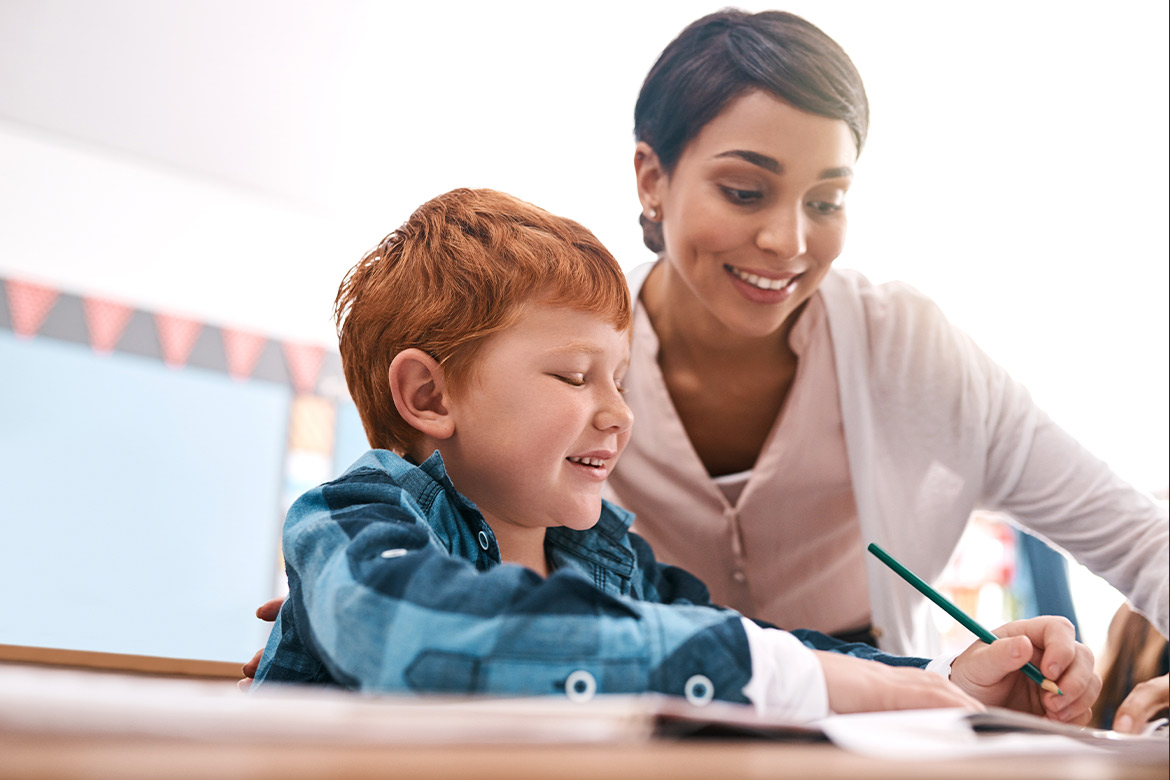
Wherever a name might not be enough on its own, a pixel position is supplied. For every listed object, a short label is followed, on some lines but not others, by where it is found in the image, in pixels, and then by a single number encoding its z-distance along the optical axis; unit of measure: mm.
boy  427
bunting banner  3188
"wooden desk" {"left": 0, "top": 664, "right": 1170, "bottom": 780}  198
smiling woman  1079
